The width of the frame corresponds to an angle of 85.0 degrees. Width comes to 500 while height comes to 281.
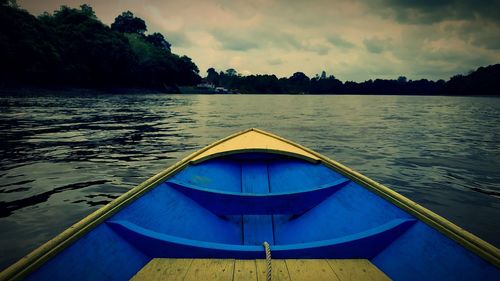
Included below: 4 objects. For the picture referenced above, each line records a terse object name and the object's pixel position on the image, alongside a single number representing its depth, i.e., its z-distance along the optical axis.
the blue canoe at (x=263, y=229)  1.90
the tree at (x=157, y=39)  121.95
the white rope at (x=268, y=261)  1.79
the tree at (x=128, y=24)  112.31
